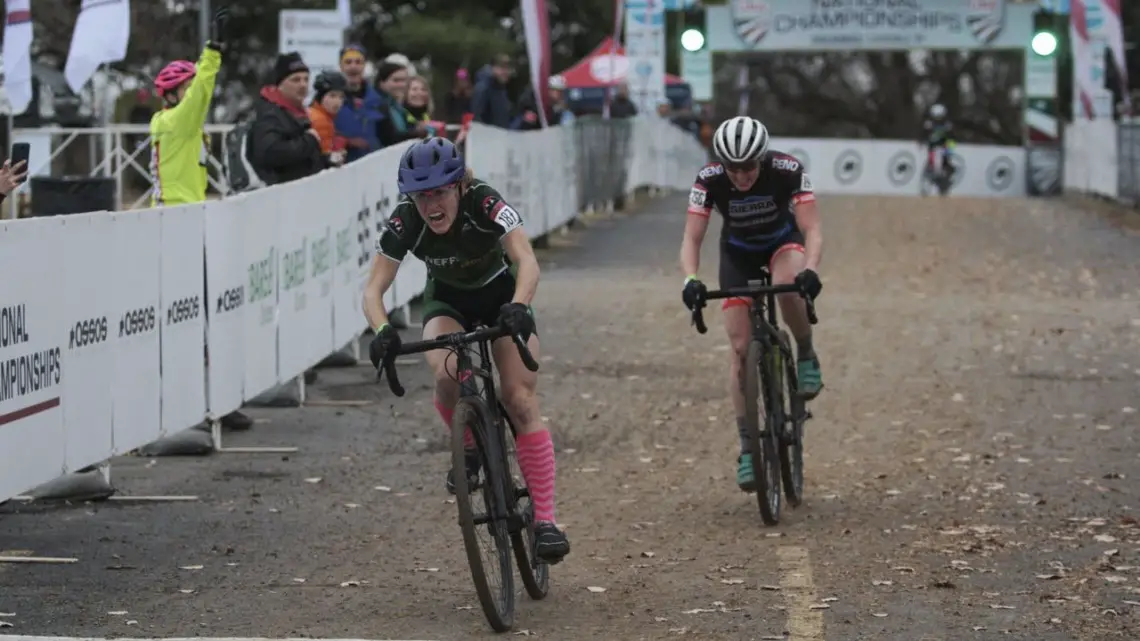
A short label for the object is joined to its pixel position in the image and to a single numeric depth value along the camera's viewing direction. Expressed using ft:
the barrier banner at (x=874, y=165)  168.96
